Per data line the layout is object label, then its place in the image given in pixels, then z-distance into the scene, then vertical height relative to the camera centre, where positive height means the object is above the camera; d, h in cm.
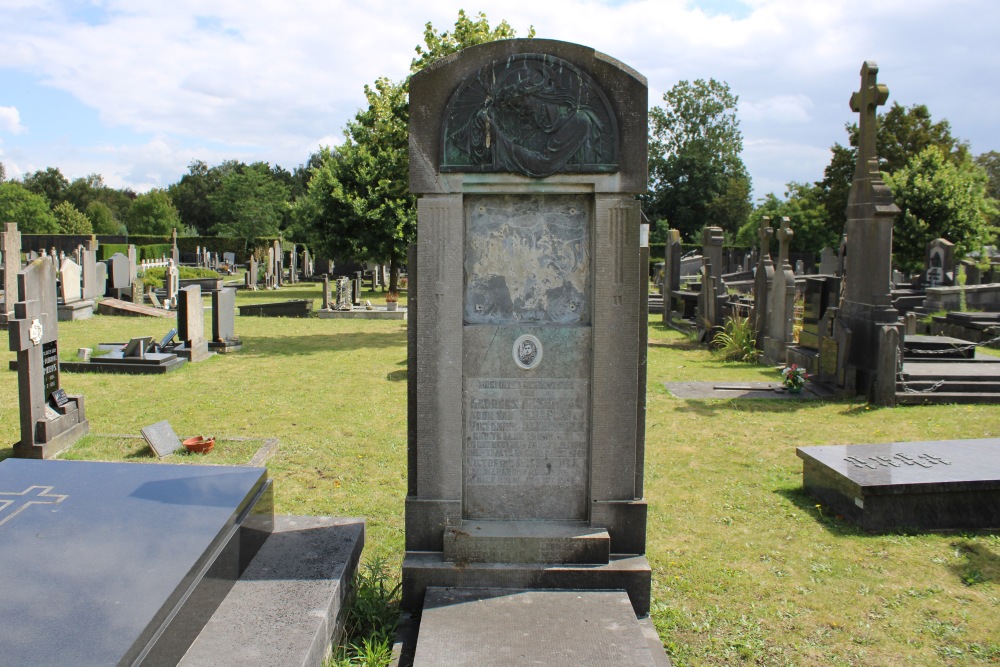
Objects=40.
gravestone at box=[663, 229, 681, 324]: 2171 +30
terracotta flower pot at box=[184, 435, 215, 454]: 765 -171
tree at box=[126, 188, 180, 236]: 6981 +611
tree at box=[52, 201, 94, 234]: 6128 +473
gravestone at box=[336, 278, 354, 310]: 2264 -43
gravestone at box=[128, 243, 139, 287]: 2252 +32
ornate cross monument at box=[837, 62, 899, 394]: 1033 +51
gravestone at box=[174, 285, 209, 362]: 1345 -84
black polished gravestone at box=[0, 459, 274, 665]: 289 -131
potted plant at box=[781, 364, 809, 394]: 1082 -141
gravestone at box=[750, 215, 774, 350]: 1482 -3
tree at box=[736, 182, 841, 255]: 4103 +358
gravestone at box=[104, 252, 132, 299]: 2205 +10
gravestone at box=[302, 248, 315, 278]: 4062 +81
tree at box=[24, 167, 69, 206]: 7581 +975
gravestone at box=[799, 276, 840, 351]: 1230 -32
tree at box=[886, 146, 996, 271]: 2634 +265
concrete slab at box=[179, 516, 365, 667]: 335 -165
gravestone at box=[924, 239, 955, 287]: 2327 +63
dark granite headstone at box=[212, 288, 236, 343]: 1493 -75
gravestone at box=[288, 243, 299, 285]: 3872 +65
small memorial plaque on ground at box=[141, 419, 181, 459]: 755 -165
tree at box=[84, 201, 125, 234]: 6919 +552
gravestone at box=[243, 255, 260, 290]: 3414 +15
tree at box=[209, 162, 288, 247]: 5800 +608
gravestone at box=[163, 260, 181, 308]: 2302 -17
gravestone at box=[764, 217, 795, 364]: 1362 -45
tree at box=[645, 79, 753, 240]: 5741 +925
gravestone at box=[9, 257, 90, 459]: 777 -106
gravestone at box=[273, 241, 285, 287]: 3566 +65
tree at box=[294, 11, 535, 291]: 2456 +236
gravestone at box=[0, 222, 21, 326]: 1370 +47
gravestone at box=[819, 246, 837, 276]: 2952 +85
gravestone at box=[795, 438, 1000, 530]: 575 -163
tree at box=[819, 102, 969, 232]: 3678 +707
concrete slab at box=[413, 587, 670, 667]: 350 -176
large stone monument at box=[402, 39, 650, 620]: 421 -25
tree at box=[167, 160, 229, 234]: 8231 +887
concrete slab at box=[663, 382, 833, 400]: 1085 -163
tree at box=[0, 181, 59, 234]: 5750 +522
